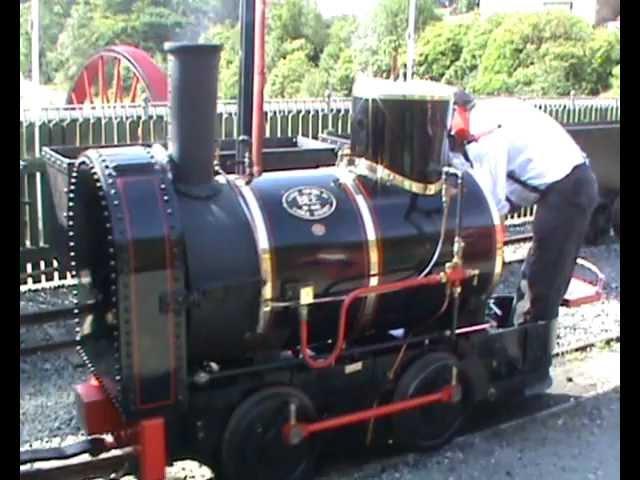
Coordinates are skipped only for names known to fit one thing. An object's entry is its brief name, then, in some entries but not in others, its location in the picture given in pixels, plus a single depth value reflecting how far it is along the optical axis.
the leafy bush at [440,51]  31.38
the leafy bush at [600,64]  29.27
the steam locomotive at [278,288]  3.91
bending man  5.27
